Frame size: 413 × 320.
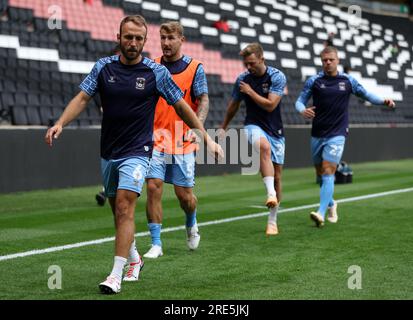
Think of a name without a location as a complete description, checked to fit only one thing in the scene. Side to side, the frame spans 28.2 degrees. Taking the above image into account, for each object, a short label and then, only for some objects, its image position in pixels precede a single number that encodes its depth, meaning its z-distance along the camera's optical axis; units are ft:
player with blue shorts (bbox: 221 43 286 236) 30.99
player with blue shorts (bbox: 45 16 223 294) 20.07
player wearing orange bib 25.67
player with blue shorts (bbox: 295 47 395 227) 34.04
